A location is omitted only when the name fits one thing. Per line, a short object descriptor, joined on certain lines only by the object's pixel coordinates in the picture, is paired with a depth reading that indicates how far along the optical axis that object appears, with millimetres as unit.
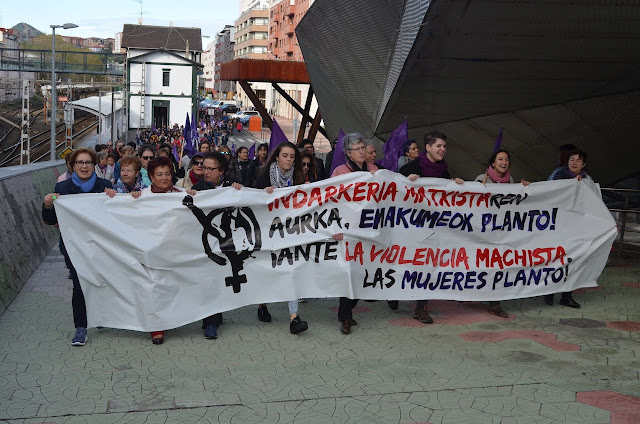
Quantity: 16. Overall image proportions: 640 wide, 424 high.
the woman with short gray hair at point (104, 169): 11195
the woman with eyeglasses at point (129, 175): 7367
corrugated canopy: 9289
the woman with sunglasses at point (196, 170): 8812
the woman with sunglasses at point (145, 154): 10695
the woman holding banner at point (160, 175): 6965
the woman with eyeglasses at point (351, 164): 7316
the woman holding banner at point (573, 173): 8547
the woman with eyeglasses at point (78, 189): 6715
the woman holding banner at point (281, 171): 7441
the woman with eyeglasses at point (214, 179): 7016
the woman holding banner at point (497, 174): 8047
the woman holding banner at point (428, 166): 7727
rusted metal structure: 24484
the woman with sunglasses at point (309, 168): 8523
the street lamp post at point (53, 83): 34562
